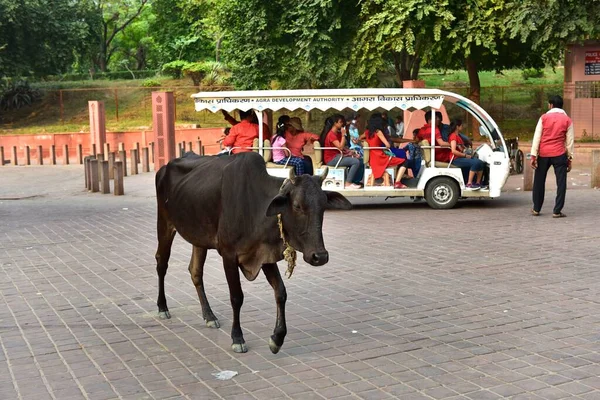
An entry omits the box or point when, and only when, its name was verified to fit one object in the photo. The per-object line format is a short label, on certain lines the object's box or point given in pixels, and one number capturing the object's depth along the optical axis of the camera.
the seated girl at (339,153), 15.31
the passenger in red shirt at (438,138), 15.28
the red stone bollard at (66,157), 29.27
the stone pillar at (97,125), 29.28
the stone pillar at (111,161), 20.37
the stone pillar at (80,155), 29.00
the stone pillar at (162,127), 21.94
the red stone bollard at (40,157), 29.58
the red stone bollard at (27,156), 29.56
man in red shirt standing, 13.62
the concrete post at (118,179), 18.49
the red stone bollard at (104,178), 19.11
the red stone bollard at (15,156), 29.27
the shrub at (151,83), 44.09
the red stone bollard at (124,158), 23.69
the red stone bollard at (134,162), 24.03
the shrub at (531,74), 44.87
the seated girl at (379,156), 15.16
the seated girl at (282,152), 15.08
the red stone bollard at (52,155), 29.64
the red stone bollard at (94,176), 19.38
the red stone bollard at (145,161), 25.33
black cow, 6.27
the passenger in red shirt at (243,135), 15.55
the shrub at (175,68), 45.03
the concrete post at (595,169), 17.73
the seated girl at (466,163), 15.17
